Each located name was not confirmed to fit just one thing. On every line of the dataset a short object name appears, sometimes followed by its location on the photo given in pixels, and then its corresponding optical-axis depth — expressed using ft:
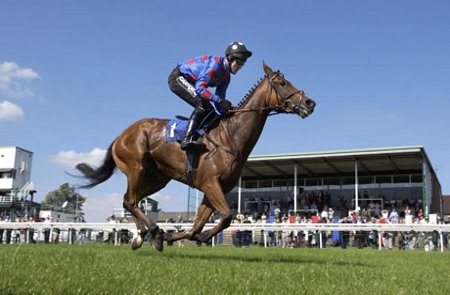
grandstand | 103.45
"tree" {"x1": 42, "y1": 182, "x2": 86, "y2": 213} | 296.10
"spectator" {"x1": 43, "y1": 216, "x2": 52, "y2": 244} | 77.58
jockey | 24.90
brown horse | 24.04
